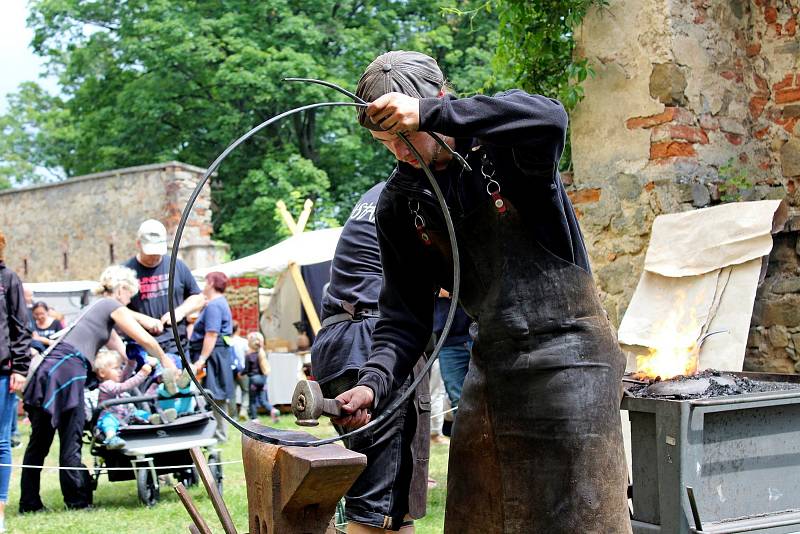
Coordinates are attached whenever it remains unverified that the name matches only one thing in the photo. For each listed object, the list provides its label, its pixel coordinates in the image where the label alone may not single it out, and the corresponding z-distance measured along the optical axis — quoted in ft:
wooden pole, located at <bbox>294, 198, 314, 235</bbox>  43.29
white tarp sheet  16.61
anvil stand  6.59
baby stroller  21.48
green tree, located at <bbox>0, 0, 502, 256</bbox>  69.56
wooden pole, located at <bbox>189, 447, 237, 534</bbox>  8.08
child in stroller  21.90
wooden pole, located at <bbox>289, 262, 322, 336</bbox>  39.75
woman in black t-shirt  36.78
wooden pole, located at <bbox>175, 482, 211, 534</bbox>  8.31
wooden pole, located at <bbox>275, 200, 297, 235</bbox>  43.75
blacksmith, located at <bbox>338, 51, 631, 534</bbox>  7.74
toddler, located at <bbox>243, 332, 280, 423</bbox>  39.06
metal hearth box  11.66
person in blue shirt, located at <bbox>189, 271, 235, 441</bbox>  28.53
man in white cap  21.91
